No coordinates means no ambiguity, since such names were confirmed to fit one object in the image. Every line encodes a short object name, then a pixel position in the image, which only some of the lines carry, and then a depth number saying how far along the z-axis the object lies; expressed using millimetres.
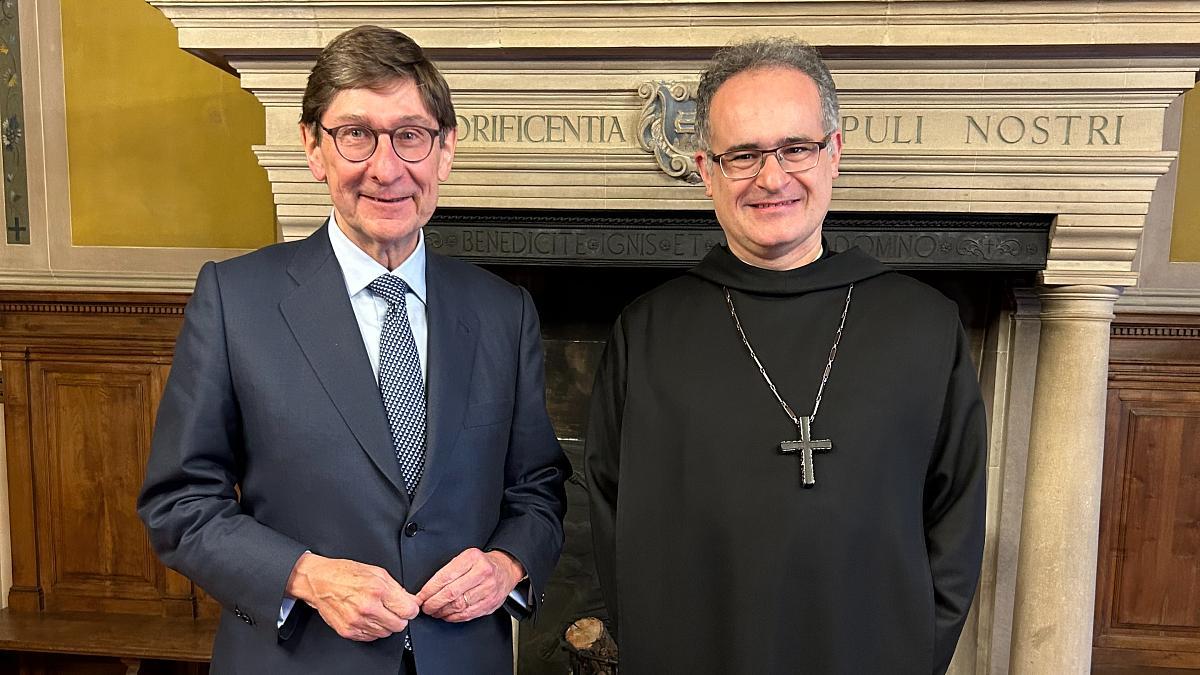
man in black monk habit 1488
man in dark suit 1394
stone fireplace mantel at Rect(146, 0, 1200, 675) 2420
